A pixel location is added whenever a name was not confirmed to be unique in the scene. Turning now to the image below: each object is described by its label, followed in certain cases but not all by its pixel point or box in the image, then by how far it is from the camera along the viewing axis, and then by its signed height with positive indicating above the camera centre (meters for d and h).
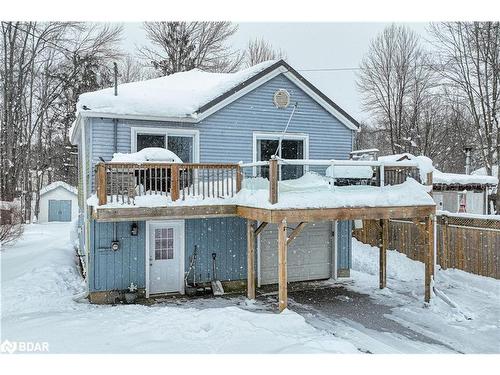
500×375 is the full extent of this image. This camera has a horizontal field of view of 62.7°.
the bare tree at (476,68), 16.77 +5.11
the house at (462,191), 17.36 -0.27
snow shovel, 10.27 -2.51
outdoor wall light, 9.83 -1.00
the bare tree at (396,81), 21.88 +5.85
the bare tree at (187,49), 22.84 +7.81
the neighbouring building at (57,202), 26.55 -0.94
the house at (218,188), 8.55 -0.03
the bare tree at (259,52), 20.14 +7.17
